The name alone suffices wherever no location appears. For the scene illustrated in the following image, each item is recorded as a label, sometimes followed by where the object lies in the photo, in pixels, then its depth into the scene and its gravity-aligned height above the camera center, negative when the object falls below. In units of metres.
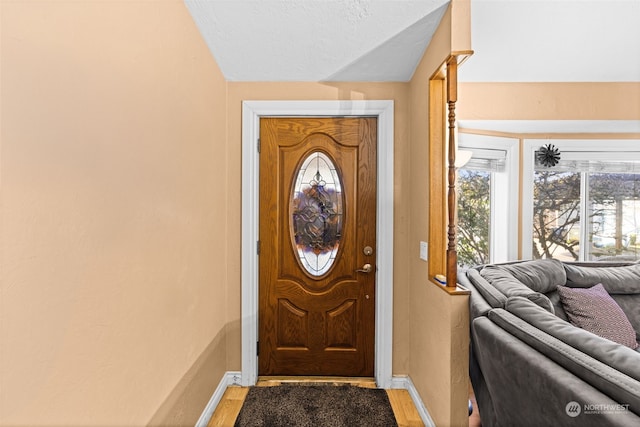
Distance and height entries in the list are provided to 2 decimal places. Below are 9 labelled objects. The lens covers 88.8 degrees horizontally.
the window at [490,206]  3.15 +0.08
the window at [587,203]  3.28 +0.12
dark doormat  1.98 -1.26
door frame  2.37 -0.03
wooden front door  2.45 -0.29
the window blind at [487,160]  3.10 +0.52
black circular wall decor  3.19 +0.58
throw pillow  2.04 -0.64
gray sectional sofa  0.89 -0.49
